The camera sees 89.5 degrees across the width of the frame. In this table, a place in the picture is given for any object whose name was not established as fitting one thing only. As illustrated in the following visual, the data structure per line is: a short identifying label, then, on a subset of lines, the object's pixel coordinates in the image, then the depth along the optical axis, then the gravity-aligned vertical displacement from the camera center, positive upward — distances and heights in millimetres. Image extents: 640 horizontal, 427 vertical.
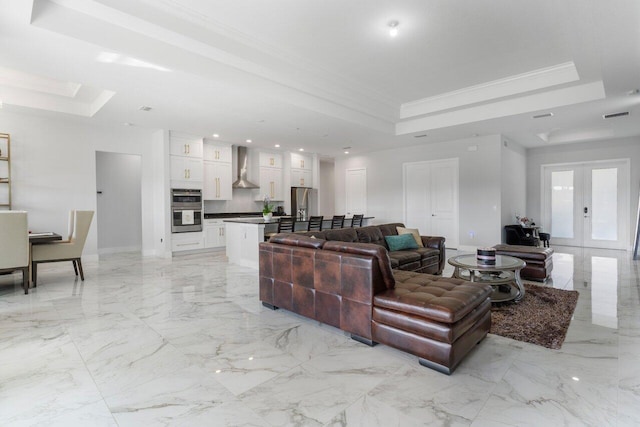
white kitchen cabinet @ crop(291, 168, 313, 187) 9445 +948
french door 7762 +97
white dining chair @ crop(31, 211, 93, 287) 4531 -534
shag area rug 2740 -1075
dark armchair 7105 -625
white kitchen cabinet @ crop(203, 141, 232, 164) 7785 +1424
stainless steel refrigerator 9422 +277
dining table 4382 -380
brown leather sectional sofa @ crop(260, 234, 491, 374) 2178 -701
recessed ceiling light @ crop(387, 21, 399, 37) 3559 +2043
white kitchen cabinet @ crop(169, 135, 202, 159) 7043 +1420
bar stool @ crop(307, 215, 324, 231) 6238 -282
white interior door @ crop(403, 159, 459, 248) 7926 +278
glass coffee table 3561 -797
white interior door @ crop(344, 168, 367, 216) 9758 +560
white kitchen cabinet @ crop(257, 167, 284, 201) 8977 +743
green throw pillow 4844 -505
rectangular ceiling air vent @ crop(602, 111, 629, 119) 5637 +1642
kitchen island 5711 -486
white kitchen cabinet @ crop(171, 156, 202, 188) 7066 +860
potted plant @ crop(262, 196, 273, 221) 5996 -45
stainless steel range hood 8557 +1122
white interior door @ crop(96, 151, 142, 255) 7488 +211
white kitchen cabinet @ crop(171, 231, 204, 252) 7035 -694
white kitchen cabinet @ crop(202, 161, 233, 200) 7789 +718
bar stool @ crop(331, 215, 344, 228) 6553 -260
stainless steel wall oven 7031 +5
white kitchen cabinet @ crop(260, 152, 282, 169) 8970 +1410
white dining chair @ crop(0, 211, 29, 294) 3932 -397
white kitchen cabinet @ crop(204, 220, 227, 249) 7582 -571
